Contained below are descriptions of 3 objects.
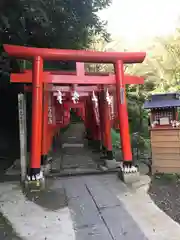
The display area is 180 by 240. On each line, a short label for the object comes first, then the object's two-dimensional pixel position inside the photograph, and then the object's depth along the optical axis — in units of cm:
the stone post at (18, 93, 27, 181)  417
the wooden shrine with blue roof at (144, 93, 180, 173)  439
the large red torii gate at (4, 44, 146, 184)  397
